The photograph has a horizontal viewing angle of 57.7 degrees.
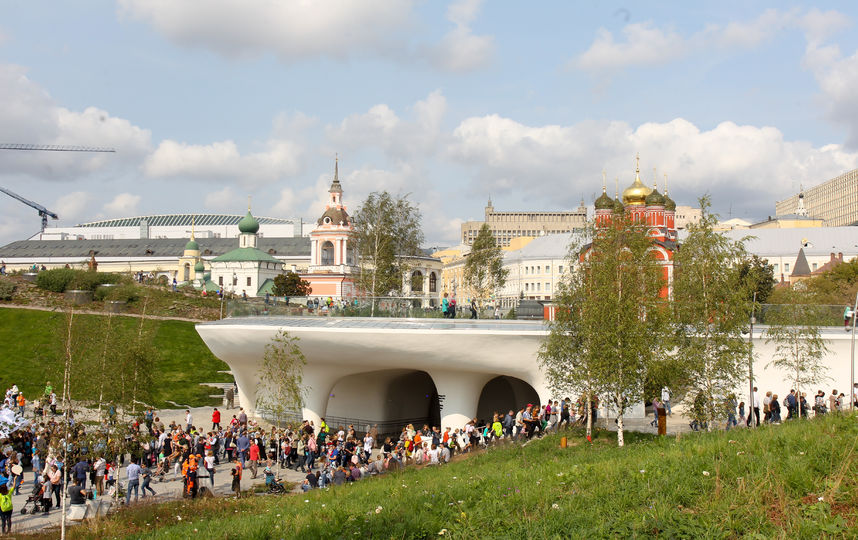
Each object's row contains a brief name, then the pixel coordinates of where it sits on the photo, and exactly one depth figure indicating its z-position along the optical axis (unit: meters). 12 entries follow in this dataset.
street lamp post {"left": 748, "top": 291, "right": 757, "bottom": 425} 20.12
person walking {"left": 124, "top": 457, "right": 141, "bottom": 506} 19.32
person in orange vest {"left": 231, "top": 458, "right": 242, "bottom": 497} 20.39
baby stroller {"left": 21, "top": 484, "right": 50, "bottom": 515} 18.59
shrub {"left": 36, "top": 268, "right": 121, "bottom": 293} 68.75
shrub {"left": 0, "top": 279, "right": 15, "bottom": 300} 65.01
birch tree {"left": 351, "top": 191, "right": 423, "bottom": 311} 49.19
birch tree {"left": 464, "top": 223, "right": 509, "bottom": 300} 48.28
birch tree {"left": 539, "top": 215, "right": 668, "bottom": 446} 19.89
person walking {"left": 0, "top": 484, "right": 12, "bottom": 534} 16.36
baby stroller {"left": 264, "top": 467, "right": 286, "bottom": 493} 20.77
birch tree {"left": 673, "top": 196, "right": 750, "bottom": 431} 19.52
